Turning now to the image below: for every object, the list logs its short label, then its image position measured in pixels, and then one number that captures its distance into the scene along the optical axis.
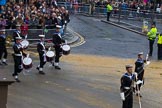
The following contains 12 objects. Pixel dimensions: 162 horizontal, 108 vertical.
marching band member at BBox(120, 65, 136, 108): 15.93
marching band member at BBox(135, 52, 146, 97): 19.46
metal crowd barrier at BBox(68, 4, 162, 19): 50.94
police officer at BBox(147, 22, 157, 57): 29.23
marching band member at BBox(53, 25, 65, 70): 22.70
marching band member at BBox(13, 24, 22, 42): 23.83
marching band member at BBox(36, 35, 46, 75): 21.28
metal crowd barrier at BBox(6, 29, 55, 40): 29.09
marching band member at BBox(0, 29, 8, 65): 22.23
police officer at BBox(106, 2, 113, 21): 46.16
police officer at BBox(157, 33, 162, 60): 28.20
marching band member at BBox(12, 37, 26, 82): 19.34
